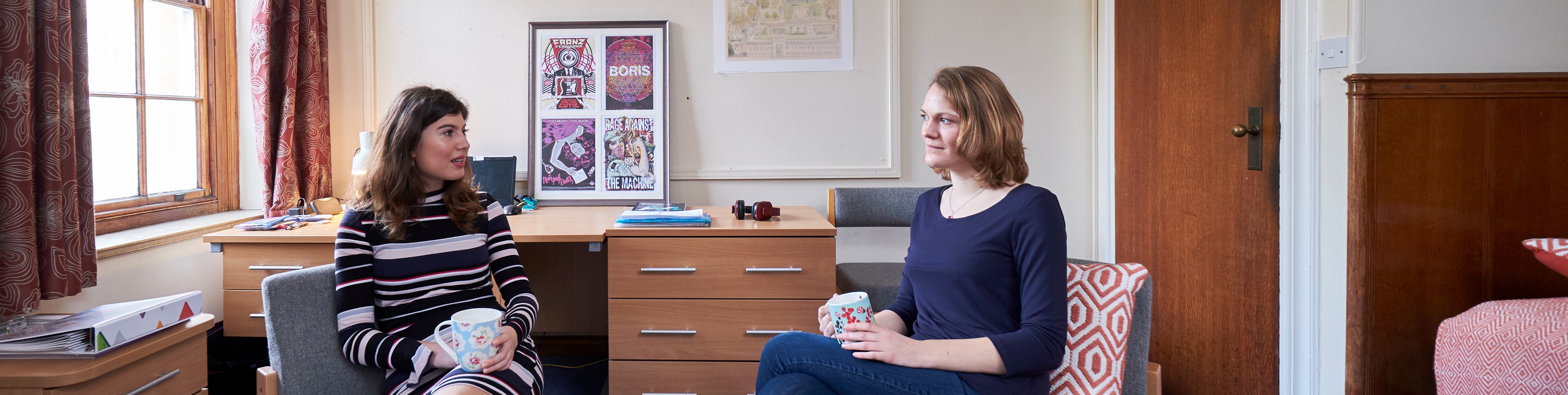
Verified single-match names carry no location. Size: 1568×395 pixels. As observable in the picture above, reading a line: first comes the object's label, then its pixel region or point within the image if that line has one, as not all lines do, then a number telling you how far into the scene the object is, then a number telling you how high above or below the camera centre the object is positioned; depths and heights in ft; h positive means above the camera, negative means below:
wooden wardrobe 4.86 -0.13
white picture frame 9.02 +1.82
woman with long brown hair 4.45 -0.45
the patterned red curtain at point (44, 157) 4.96 +0.25
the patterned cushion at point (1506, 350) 3.76 -0.89
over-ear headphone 7.32 -0.24
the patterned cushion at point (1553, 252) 3.95 -0.38
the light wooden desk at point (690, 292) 6.64 -0.92
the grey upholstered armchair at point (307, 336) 4.23 -0.84
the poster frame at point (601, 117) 9.04 +0.86
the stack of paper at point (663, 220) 6.82 -0.29
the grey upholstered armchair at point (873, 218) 7.48 -0.36
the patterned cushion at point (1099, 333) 3.72 -0.74
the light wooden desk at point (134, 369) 3.94 -0.99
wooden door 6.12 -0.04
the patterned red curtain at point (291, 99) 7.95 +1.02
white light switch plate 5.23 +0.91
